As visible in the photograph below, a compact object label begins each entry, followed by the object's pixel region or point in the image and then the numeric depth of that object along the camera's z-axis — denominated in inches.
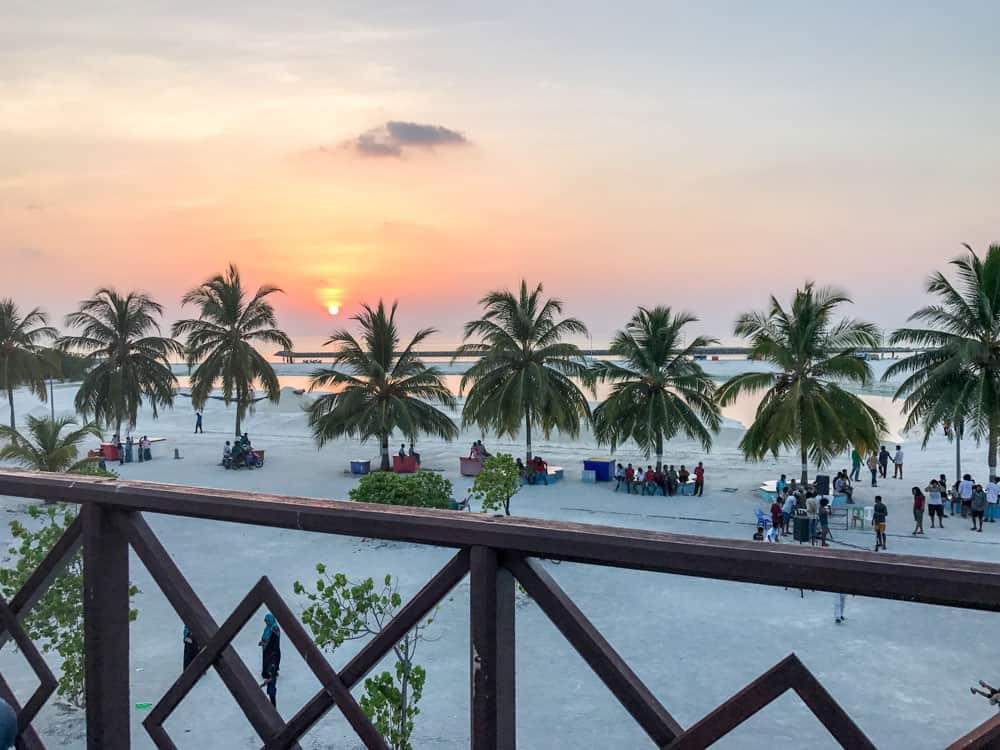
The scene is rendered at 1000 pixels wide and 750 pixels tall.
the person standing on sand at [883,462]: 1092.5
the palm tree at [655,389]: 1023.0
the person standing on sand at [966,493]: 856.9
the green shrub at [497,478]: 562.3
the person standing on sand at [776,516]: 705.6
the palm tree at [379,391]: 1081.4
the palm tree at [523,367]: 1056.8
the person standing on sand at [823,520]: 686.5
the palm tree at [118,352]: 1245.7
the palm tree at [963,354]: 888.3
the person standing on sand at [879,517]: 669.3
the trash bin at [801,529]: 681.0
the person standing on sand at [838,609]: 517.7
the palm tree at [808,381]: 873.5
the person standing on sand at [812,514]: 705.0
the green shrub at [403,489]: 692.1
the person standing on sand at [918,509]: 759.7
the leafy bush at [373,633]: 274.7
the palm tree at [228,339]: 1294.3
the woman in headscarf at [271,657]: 366.0
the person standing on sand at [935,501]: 792.3
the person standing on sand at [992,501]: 840.3
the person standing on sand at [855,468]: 1043.4
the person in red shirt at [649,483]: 1013.8
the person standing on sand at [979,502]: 797.9
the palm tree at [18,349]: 1392.7
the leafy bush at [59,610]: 362.0
